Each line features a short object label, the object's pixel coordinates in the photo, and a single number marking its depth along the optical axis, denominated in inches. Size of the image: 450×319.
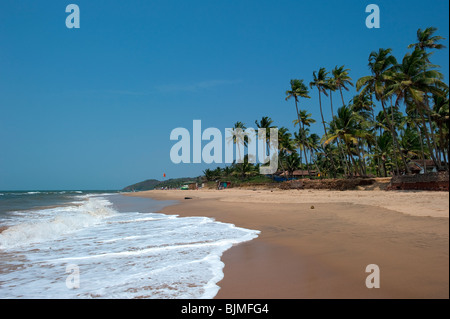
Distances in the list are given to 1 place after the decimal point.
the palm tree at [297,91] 1747.0
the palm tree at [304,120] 1887.7
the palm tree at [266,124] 2111.6
